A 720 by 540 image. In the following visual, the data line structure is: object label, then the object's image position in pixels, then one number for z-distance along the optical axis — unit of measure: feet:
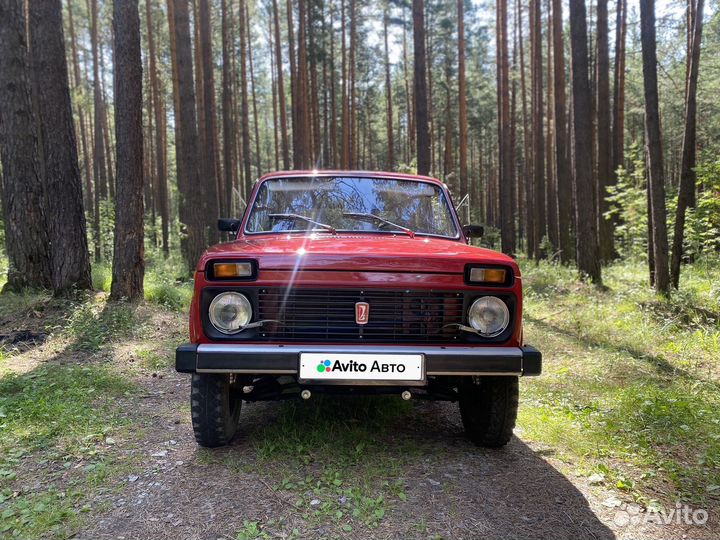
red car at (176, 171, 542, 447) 9.07
